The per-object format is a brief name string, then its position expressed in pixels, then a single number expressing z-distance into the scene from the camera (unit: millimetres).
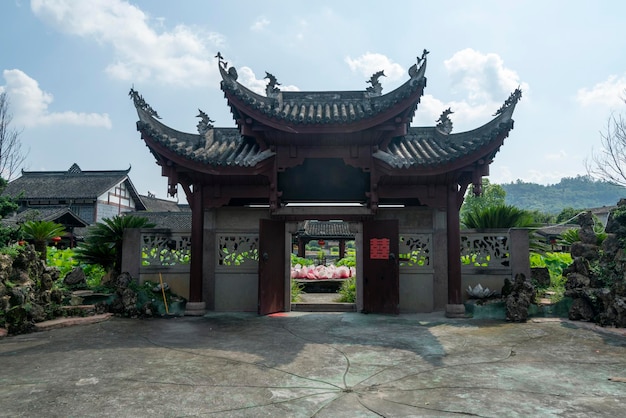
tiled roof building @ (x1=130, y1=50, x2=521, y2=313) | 7516
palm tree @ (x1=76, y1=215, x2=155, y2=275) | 9188
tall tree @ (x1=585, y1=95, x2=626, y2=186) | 14328
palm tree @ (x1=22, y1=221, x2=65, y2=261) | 10086
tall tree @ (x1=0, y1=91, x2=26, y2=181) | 12727
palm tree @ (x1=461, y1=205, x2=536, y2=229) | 8969
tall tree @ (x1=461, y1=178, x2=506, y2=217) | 42406
